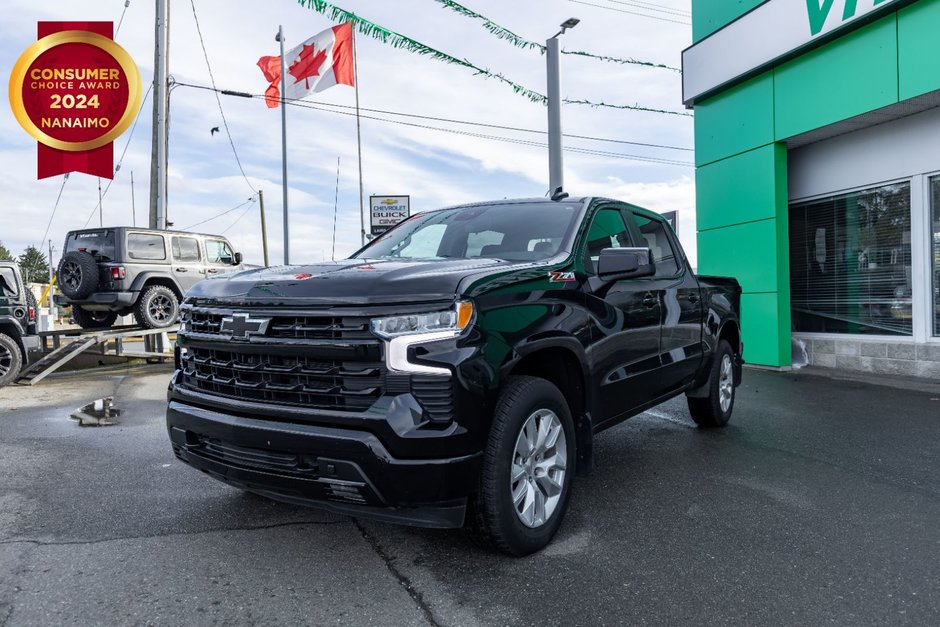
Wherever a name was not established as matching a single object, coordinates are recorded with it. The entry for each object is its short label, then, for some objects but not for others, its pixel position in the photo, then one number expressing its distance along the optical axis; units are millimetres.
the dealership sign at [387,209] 16938
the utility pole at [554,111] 10586
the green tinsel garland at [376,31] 9844
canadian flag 18359
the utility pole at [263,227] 45188
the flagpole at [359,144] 28605
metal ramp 9670
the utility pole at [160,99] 14977
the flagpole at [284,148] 20922
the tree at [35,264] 99812
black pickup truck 2684
